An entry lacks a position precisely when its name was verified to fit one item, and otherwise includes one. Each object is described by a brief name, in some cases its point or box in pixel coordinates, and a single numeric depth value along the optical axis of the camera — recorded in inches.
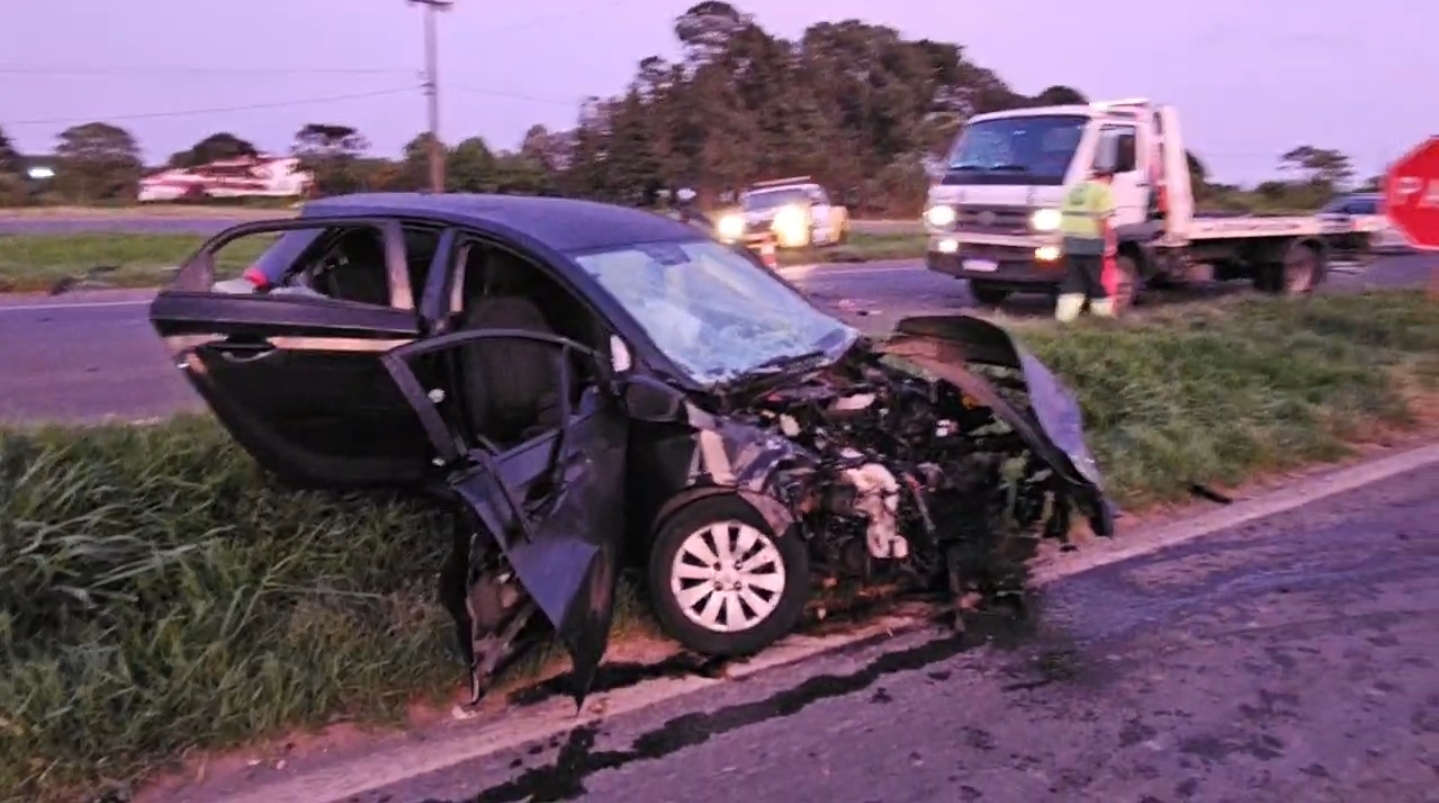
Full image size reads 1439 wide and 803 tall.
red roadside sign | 440.8
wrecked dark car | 174.4
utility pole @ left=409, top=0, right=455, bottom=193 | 1404.8
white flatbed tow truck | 575.5
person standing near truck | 493.4
